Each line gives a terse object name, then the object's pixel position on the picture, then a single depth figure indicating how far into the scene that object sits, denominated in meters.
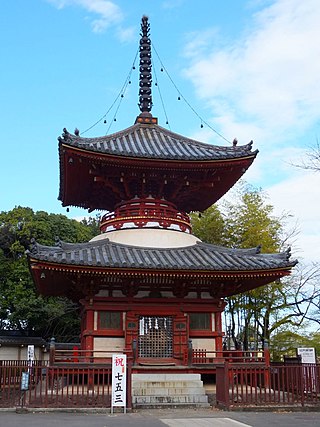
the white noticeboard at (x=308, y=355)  15.79
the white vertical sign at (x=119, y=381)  12.70
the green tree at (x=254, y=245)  28.44
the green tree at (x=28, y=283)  37.47
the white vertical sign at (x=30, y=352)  21.35
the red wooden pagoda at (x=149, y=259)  15.94
